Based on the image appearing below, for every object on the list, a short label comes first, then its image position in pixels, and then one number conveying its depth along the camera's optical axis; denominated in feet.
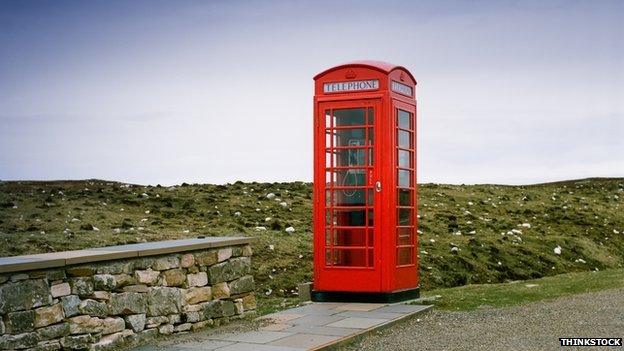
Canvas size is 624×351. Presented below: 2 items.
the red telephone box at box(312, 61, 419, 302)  30.83
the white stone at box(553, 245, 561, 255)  54.60
